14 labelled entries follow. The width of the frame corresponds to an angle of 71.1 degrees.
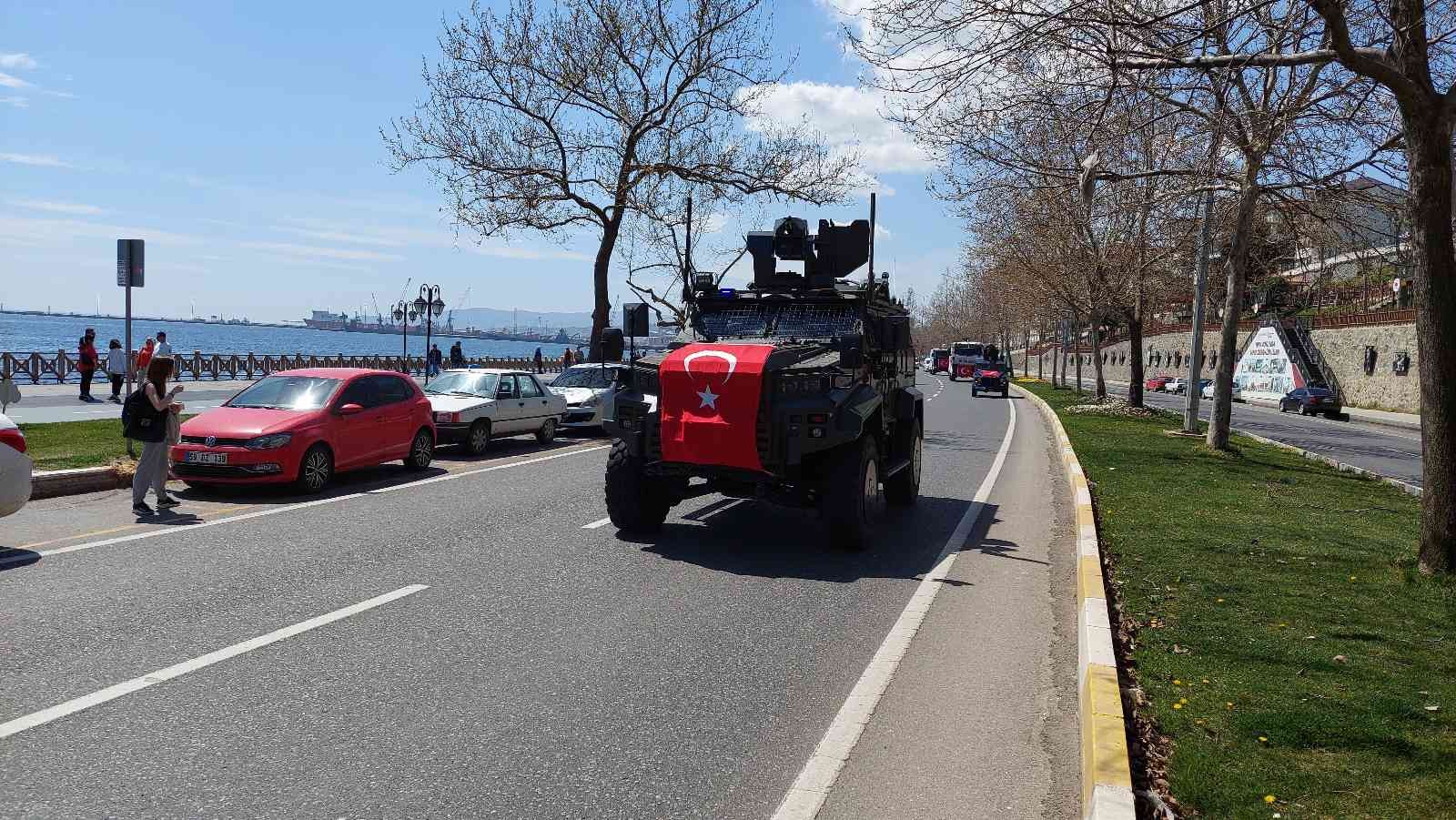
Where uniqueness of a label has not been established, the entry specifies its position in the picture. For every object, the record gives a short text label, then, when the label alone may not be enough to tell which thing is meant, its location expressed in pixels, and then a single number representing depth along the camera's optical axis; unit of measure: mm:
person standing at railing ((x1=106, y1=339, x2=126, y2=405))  28844
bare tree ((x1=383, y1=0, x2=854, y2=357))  26906
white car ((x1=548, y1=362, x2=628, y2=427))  21875
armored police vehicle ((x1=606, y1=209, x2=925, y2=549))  9156
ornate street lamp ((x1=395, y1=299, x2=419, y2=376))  48688
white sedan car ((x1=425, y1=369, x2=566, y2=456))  17562
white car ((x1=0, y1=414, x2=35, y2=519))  8758
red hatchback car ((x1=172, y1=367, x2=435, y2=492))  12148
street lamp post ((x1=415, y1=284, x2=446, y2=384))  40250
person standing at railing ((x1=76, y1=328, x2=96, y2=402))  28203
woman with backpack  10906
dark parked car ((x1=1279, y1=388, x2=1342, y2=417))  45125
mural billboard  57906
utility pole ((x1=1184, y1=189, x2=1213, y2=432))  24875
